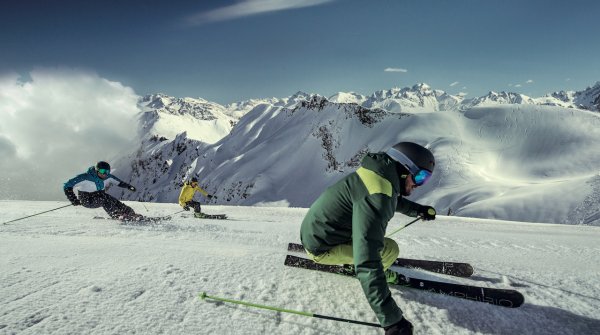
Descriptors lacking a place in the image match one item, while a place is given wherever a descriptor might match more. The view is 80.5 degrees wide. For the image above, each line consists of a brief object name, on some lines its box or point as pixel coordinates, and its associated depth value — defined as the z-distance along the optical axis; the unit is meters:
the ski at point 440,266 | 4.29
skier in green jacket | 2.54
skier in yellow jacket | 12.69
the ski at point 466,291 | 3.29
